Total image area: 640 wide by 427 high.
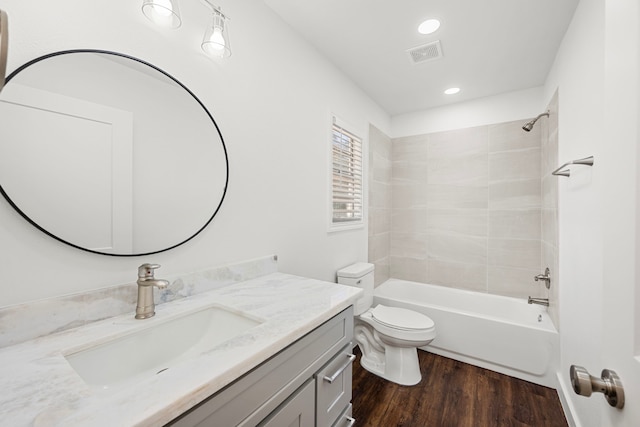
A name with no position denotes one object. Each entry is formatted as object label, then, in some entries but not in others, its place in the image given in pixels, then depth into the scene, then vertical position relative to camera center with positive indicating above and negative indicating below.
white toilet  2.02 -0.96
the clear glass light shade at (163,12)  0.99 +0.80
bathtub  2.04 -1.01
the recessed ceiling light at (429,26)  1.72 +1.28
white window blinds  2.28 +0.35
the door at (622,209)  0.46 +0.01
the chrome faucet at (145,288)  0.92 -0.27
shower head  2.36 +0.81
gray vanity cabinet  0.64 -0.53
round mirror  0.79 +0.22
